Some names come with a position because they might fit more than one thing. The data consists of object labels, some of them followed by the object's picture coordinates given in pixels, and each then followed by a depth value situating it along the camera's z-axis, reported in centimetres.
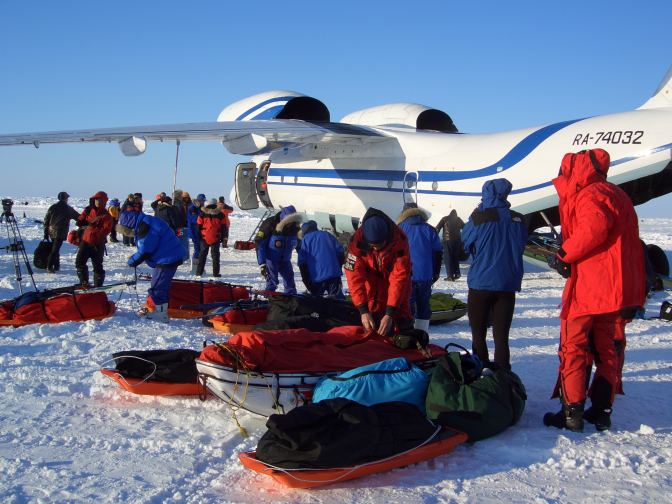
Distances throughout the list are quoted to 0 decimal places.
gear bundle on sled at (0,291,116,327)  700
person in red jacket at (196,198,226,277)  1275
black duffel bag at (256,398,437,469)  326
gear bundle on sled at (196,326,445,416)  416
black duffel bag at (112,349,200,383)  465
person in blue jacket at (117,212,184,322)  743
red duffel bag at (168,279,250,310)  828
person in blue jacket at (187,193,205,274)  1432
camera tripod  956
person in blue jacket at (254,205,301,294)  948
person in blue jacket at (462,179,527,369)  518
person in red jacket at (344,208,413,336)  512
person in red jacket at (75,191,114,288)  1041
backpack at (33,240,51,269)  1282
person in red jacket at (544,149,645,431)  411
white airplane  1051
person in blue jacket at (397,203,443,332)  706
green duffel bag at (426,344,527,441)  391
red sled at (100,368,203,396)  463
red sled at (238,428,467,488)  325
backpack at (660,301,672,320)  835
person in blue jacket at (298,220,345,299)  788
